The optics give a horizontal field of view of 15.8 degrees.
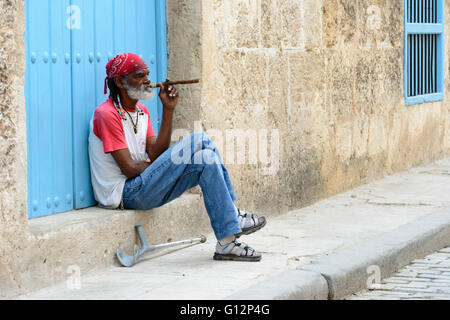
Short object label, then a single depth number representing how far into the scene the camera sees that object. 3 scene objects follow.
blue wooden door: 8.70
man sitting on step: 9.28
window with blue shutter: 17.08
